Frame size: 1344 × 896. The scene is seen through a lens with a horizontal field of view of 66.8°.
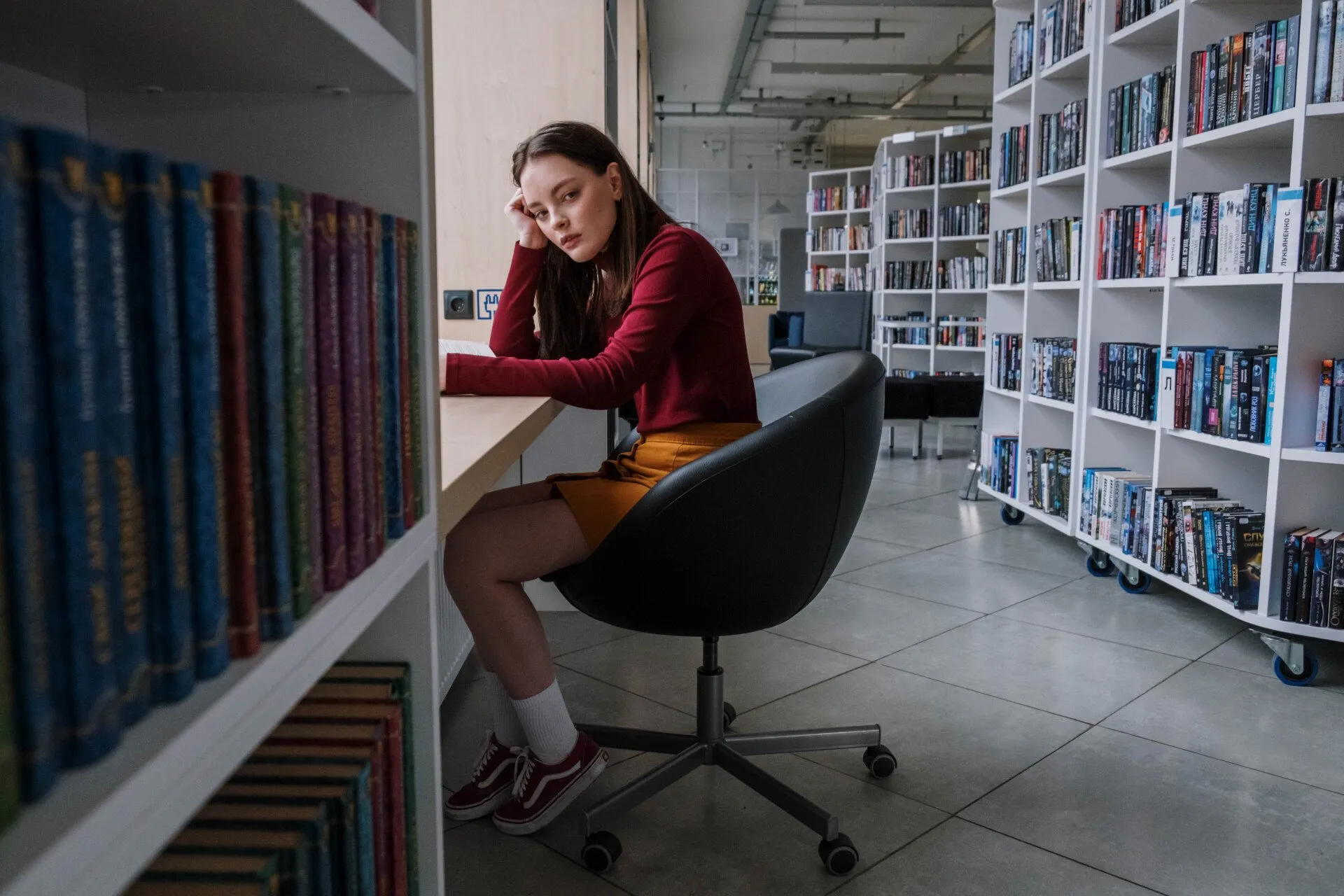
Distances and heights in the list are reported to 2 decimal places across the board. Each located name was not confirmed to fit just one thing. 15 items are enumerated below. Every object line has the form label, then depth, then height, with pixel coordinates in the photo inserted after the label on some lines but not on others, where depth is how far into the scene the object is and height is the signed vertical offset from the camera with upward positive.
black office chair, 1.38 -0.30
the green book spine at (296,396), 0.52 -0.04
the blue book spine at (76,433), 0.33 -0.04
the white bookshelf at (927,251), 7.18 +0.53
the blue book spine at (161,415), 0.39 -0.04
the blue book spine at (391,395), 0.70 -0.05
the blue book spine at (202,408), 0.41 -0.04
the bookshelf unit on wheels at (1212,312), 2.31 +0.03
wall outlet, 2.82 +0.04
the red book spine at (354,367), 0.61 -0.03
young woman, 1.48 -0.12
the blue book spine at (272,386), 0.48 -0.03
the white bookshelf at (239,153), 0.36 +0.13
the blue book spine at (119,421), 0.36 -0.04
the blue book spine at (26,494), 0.31 -0.06
